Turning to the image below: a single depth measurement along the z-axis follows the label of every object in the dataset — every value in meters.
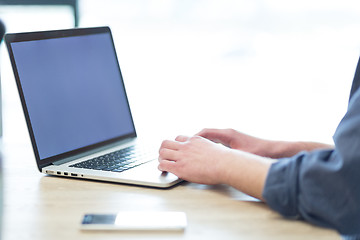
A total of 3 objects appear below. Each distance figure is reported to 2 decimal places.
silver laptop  1.40
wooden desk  1.14
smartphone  1.15
